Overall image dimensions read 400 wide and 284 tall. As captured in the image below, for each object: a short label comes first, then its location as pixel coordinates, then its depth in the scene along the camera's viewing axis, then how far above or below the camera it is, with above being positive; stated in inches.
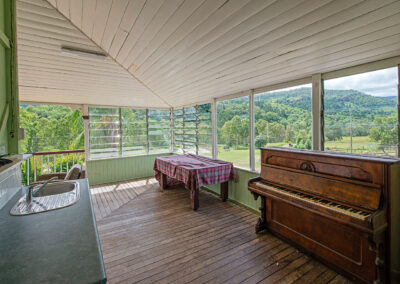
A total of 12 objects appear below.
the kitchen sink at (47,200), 55.2 -18.3
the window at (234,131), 146.6 +7.1
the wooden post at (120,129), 218.8 +13.1
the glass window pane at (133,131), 222.4 +11.6
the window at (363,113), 79.6 +10.8
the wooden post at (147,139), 236.7 +1.9
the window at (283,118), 108.7 +12.6
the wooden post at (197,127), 198.6 +13.5
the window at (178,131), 230.5 +11.6
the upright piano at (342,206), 63.4 -24.0
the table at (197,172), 137.3 -22.9
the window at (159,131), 239.8 +12.2
